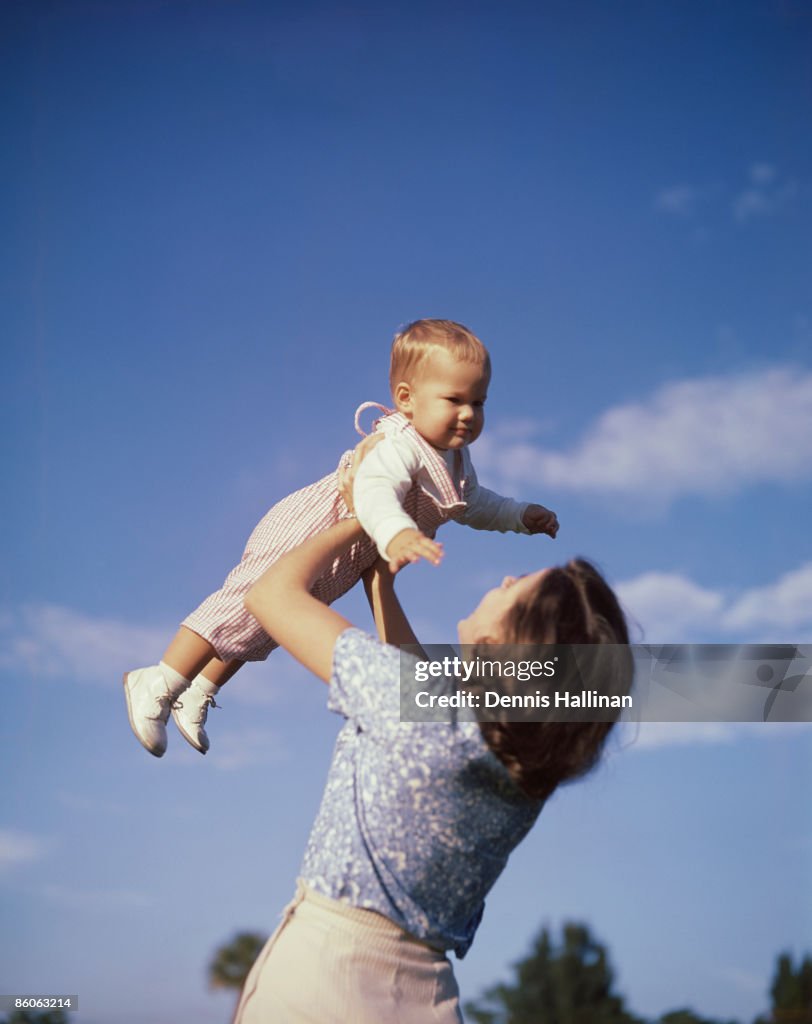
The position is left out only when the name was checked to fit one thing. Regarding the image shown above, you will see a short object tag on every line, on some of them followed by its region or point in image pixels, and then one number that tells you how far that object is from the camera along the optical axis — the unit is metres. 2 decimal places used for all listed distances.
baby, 3.13
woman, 1.86
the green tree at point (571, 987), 11.98
